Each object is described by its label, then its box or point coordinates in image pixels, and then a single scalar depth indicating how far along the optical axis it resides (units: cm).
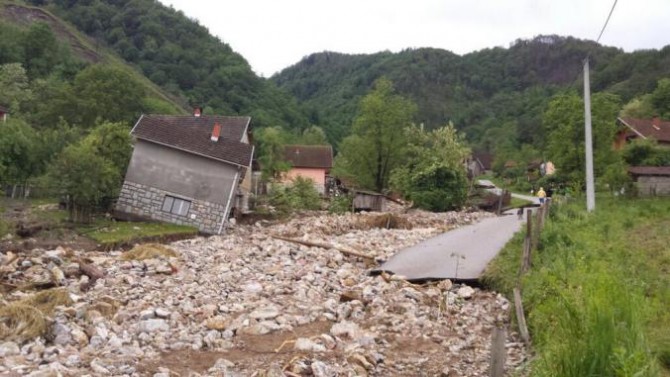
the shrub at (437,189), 3847
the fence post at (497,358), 712
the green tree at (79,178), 2427
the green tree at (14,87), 5309
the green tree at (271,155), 4822
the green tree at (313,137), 7962
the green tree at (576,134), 3809
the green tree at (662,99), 6097
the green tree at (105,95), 4444
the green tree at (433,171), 3878
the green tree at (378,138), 4522
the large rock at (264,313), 1227
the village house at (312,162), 5494
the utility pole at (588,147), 1984
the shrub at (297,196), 3619
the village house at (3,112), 4454
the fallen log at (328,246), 1904
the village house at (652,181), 3228
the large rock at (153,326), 1131
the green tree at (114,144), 2811
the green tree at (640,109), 6119
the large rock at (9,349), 977
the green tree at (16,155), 3005
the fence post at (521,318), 1024
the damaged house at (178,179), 2684
